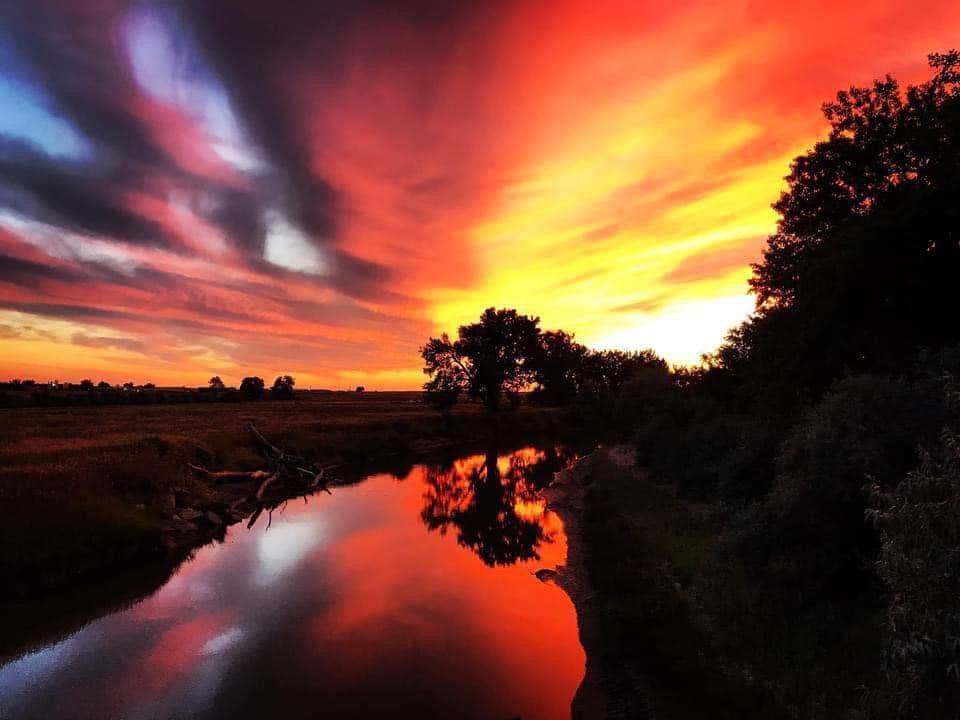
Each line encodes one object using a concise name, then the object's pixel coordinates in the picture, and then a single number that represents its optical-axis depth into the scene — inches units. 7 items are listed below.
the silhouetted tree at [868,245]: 711.1
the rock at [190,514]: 947.2
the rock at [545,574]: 737.6
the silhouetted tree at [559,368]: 3269.4
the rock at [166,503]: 911.0
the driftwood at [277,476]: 1227.9
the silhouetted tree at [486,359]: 2967.5
